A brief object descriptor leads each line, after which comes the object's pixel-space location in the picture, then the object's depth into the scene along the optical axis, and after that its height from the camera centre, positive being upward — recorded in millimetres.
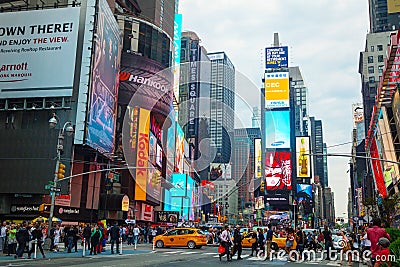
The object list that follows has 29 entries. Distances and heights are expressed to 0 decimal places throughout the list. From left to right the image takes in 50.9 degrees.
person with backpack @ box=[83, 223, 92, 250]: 24814 -1022
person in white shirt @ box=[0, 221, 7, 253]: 24969 -1247
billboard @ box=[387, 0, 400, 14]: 113994 +57577
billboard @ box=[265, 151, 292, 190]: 107500 +12232
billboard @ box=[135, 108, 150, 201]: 63744 +9607
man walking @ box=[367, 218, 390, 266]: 11208 -391
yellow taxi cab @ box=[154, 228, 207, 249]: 33406 -1736
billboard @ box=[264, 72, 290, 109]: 112500 +34597
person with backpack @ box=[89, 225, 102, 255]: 23969 -1314
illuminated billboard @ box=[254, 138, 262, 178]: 114638 +16477
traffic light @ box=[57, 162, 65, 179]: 25547 +2498
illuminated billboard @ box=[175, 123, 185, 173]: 96625 +15908
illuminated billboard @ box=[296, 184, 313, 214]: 125219 +7092
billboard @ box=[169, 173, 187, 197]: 88625 +6634
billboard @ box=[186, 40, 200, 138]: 122975 +49896
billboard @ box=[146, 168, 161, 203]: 67000 +4965
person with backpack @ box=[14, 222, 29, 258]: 21000 -1295
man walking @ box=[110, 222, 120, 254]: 25922 -1100
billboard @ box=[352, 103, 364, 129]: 170925 +43770
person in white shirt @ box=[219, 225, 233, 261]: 21031 -1162
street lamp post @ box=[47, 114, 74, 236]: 25688 +3223
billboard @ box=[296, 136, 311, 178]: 115312 +15823
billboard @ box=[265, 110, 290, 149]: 110750 +23186
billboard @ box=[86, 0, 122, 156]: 47219 +15450
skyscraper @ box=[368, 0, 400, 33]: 114938 +59606
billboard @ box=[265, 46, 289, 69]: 126688 +48057
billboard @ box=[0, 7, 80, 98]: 47031 +17917
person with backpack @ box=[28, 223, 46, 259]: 21125 -1156
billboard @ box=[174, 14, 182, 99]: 94025 +40147
